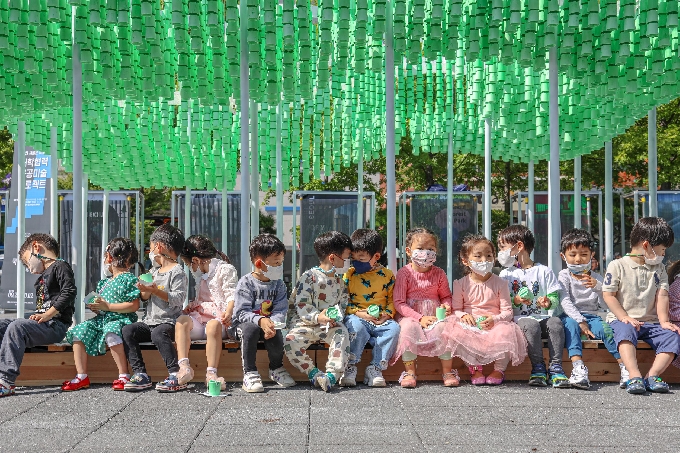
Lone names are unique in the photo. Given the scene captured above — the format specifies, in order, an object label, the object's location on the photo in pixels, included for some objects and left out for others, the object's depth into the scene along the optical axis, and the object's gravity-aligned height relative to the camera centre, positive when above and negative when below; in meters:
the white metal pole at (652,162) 8.77 +0.70
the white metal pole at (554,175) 7.32 +0.47
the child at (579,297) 6.46 -0.61
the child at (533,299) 6.41 -0.62
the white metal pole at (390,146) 7.18 +0.73
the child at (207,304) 6.29 -0.66
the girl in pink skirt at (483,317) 6.32 -0.75
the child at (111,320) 6.31 -0.76
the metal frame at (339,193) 13.15 +0.49
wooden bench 6.49 -1.14
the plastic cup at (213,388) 5.98 -1.21
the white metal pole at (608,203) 9.38 +0.27
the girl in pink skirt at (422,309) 6.38 -0.69
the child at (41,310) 6.25 -0.68
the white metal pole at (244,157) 7.09 +0.62
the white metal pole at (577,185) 9.91 +0.52
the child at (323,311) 6.33 -0.69
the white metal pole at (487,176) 10.30 +0.65
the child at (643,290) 6.37 -0.53
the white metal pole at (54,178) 8.47 +0.54
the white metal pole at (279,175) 10.77 +0.72
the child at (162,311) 6.22 -0.69
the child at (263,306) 6.23 -0.64
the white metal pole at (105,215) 12.06 +0.18
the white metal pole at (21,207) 8.14 +0.21
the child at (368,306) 6.45 -0.69
